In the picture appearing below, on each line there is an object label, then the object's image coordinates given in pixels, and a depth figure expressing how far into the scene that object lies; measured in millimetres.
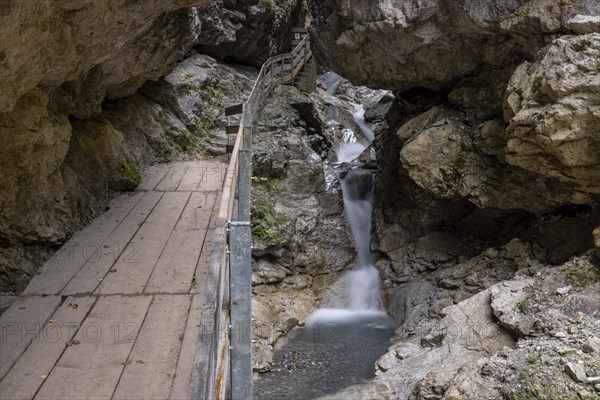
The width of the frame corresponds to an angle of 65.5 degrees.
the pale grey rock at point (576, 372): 5695
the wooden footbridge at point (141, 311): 3033
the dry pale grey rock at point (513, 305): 7277
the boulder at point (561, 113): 7395
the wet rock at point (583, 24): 7652
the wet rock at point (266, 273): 10789
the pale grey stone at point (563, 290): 7617
